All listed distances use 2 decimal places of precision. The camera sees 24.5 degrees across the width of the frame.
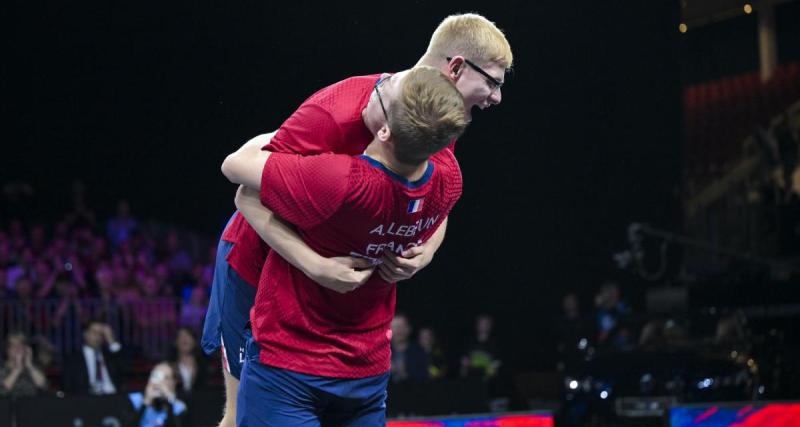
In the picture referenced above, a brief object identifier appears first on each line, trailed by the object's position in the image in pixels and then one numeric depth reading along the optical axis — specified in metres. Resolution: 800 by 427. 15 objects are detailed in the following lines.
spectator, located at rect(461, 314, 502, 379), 18.03
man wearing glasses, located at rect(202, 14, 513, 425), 4.59
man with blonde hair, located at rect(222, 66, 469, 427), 4.31
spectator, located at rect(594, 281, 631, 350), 15.55
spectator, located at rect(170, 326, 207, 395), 14.48
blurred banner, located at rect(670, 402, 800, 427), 9.41
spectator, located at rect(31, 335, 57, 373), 16.00
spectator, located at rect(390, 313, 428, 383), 16.51
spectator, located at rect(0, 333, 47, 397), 14.10
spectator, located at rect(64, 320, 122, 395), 14.66
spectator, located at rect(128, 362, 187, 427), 12.03
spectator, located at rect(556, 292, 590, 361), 15.76
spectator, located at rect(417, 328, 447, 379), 17.51
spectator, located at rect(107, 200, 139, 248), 19.44
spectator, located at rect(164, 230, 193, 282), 19.11
